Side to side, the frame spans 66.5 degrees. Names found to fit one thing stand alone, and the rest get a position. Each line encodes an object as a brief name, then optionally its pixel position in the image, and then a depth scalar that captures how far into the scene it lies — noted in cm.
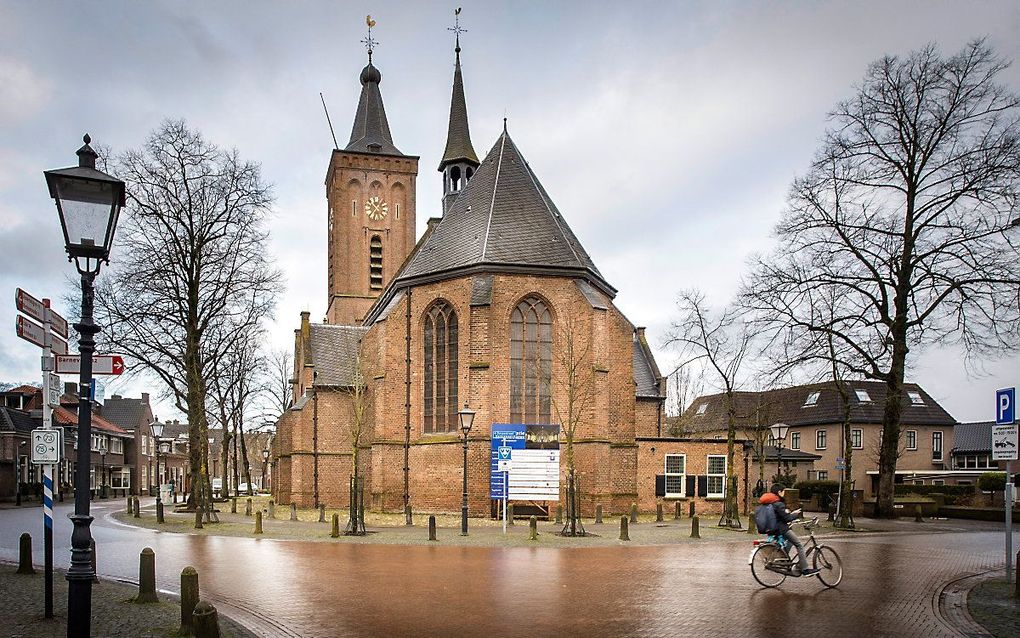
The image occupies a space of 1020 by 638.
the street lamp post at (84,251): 744
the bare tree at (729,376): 2706
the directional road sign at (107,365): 866
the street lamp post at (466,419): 2409
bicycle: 1298
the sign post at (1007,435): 1390
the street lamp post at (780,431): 2914
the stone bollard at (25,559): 1438
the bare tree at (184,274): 2997
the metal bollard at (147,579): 1127
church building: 2997
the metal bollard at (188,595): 930
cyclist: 1295
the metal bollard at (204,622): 802
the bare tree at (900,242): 2673
